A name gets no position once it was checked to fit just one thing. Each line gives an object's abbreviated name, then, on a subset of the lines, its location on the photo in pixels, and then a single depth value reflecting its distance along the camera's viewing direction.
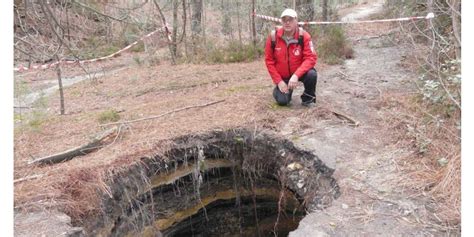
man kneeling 5.85
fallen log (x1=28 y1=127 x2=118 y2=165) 5.04
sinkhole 4.84
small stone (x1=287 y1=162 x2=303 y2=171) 5.04
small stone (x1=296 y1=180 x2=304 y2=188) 4.91
